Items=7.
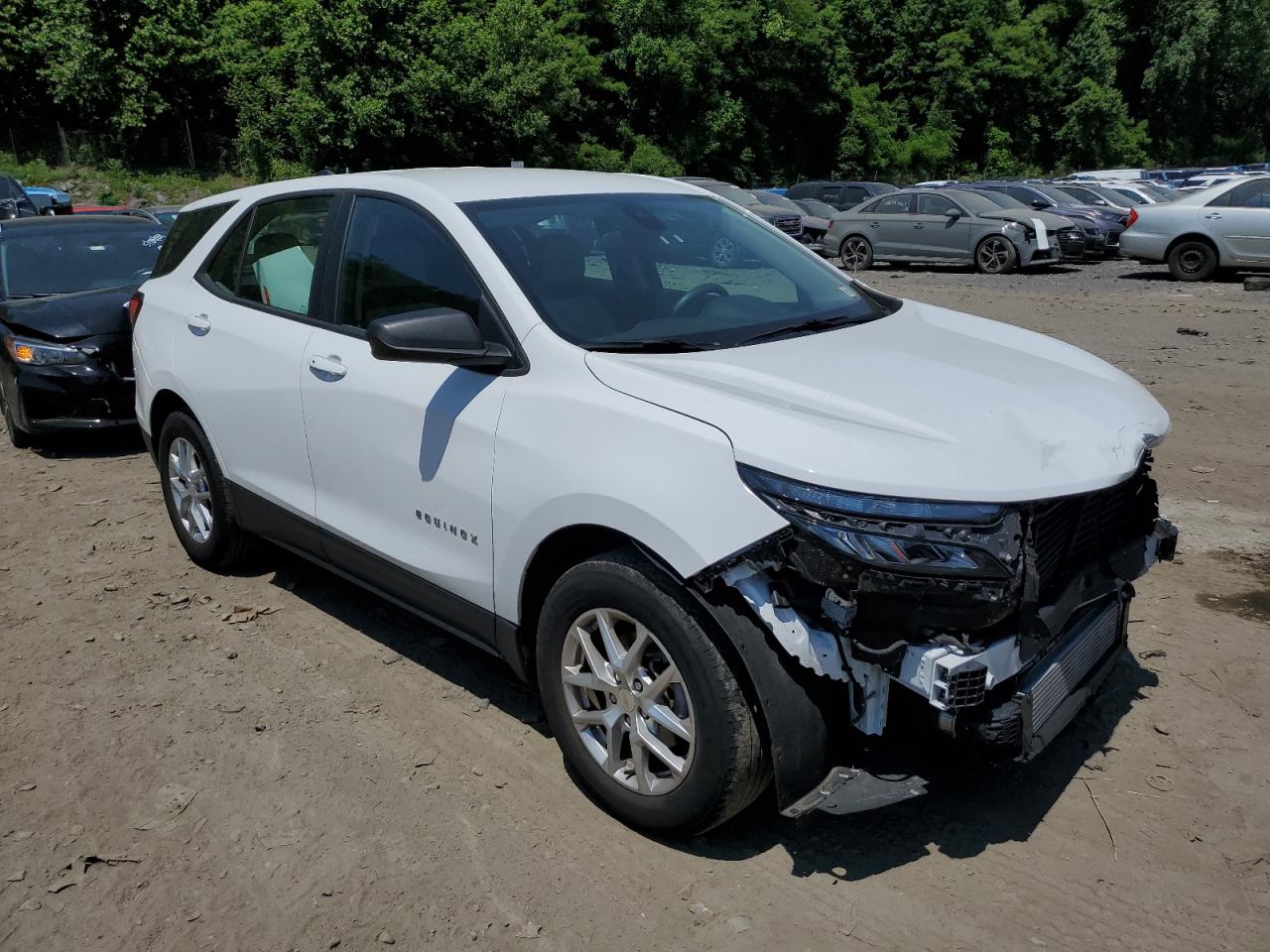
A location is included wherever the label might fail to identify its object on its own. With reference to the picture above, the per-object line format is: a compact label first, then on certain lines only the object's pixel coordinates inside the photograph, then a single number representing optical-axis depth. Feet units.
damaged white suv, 9.09
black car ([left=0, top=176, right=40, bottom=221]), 66.13
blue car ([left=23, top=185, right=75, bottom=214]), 83.30
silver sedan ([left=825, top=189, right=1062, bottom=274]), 64.15
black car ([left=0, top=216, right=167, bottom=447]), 24.66
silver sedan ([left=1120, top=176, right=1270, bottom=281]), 55.21
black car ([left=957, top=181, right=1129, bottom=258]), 73.26
